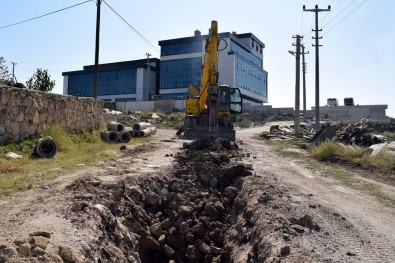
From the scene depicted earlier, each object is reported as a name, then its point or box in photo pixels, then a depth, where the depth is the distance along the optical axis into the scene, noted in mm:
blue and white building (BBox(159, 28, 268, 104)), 62000
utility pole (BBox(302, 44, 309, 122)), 35969
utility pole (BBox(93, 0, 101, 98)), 20156
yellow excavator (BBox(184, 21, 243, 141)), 17844
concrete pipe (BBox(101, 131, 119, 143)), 15967
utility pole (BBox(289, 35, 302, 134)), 26859
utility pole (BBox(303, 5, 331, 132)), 25297
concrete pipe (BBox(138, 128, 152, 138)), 19323
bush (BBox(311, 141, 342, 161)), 14189
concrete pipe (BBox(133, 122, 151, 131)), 19644
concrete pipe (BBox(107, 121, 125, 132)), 16562
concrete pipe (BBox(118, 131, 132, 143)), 16266
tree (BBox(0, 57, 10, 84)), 16455
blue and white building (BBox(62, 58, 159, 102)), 67188
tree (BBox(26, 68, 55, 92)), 24152
